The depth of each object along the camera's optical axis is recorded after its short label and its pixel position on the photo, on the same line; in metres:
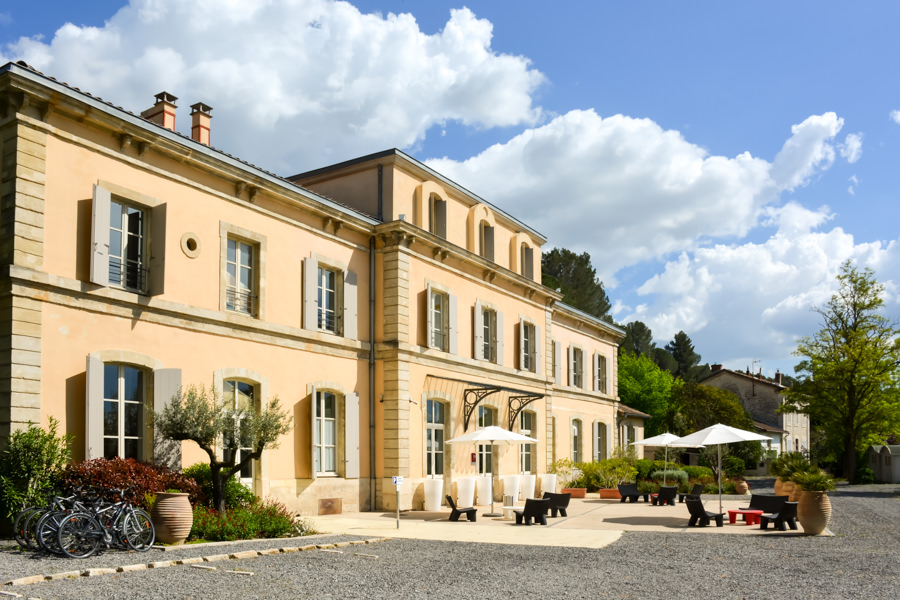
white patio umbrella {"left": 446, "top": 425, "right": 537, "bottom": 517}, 18.81
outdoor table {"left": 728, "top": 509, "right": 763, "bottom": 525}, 16.22
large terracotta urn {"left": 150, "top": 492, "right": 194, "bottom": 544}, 11.58
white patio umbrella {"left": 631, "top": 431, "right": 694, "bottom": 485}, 23.89
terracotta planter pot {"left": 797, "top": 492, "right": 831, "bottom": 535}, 14.29
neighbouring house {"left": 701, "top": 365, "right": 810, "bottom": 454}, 58.44
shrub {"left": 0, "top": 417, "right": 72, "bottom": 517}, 11.32
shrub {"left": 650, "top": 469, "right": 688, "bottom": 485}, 28.77
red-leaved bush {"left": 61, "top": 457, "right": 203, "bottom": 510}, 11.96
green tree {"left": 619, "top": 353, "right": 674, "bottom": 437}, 57.72
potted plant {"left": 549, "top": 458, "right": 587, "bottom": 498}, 27.30
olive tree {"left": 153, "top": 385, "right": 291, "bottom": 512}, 12.64
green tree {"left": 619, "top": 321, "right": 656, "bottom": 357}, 75.38
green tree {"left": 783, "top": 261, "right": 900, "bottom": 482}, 38.97
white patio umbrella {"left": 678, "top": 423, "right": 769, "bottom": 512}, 17.31
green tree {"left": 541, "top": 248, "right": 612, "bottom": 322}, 60.53
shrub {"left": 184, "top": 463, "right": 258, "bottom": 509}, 13.84
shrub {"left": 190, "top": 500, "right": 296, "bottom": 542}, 12.39
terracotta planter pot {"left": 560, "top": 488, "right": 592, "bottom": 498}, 25.80
